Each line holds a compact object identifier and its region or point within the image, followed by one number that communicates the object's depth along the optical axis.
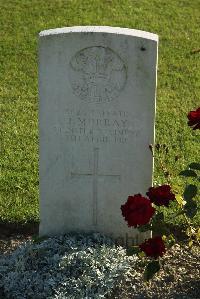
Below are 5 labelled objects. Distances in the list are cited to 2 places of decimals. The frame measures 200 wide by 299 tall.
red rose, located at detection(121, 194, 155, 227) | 3.90
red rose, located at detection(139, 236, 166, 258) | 3.97
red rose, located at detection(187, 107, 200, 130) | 4.14
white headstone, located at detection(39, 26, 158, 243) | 4.25
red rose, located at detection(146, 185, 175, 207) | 3.97
